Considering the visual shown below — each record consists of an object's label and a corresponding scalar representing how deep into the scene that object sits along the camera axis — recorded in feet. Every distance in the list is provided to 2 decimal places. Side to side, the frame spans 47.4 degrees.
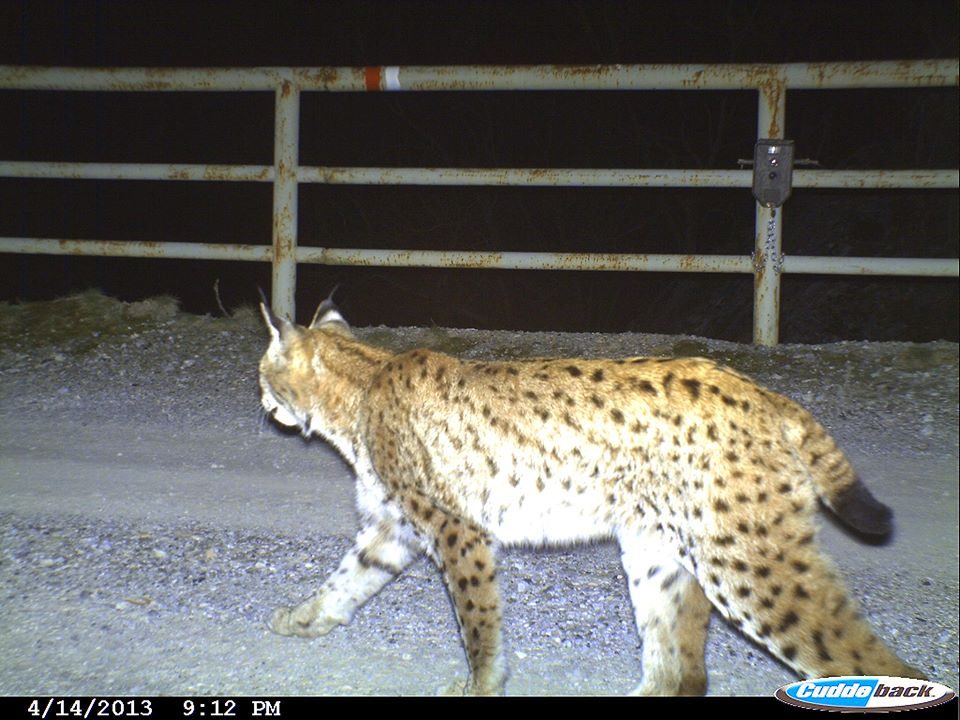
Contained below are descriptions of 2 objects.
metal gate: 23.56
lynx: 10.02
